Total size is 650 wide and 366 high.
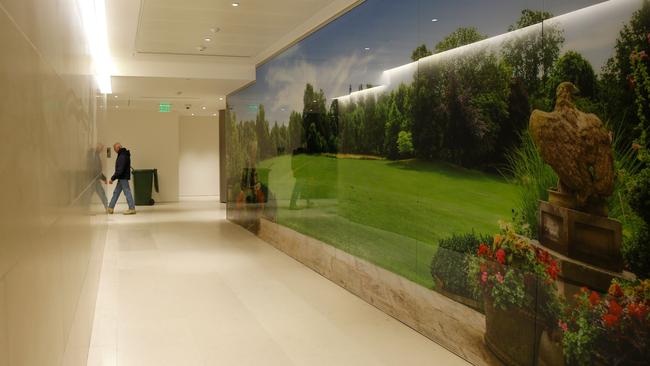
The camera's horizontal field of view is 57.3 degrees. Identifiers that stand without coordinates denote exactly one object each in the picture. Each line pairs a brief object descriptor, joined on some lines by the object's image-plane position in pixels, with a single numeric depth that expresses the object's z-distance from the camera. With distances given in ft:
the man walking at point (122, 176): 56.44
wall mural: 10.37
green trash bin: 66.95
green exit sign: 64.61
